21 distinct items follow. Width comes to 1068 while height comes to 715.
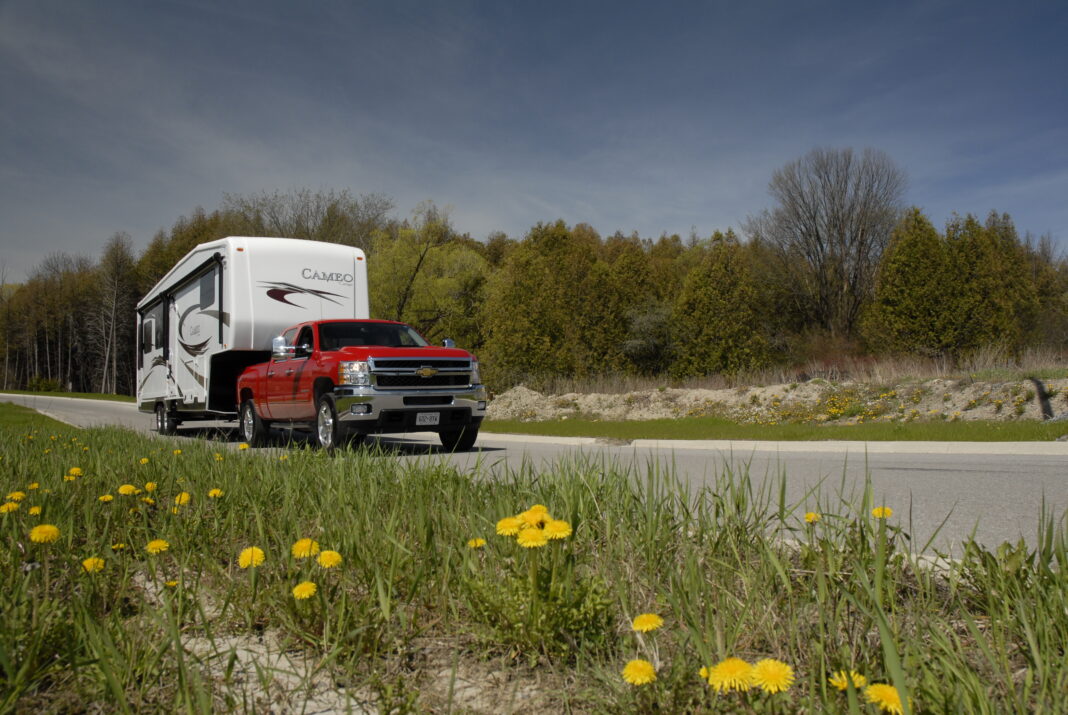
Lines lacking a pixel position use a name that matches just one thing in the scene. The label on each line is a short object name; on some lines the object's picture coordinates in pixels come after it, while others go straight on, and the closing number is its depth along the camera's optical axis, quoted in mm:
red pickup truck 10453
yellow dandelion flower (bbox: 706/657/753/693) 1583
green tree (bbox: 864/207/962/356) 27969
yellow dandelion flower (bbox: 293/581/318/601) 2344
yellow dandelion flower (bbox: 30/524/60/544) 2746
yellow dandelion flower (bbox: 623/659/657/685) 1697
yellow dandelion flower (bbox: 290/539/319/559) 2649
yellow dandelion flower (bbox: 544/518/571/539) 2314
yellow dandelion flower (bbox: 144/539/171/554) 2887
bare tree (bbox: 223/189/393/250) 44031
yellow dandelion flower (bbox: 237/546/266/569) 2658
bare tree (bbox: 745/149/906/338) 42781
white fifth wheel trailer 13234
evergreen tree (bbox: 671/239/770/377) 31031
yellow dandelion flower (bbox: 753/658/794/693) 1568
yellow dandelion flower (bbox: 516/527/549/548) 2254
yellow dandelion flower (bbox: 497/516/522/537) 2453
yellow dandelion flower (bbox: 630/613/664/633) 1932
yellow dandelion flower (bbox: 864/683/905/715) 1604
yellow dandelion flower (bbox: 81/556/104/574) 2686
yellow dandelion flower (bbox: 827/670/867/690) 1720
